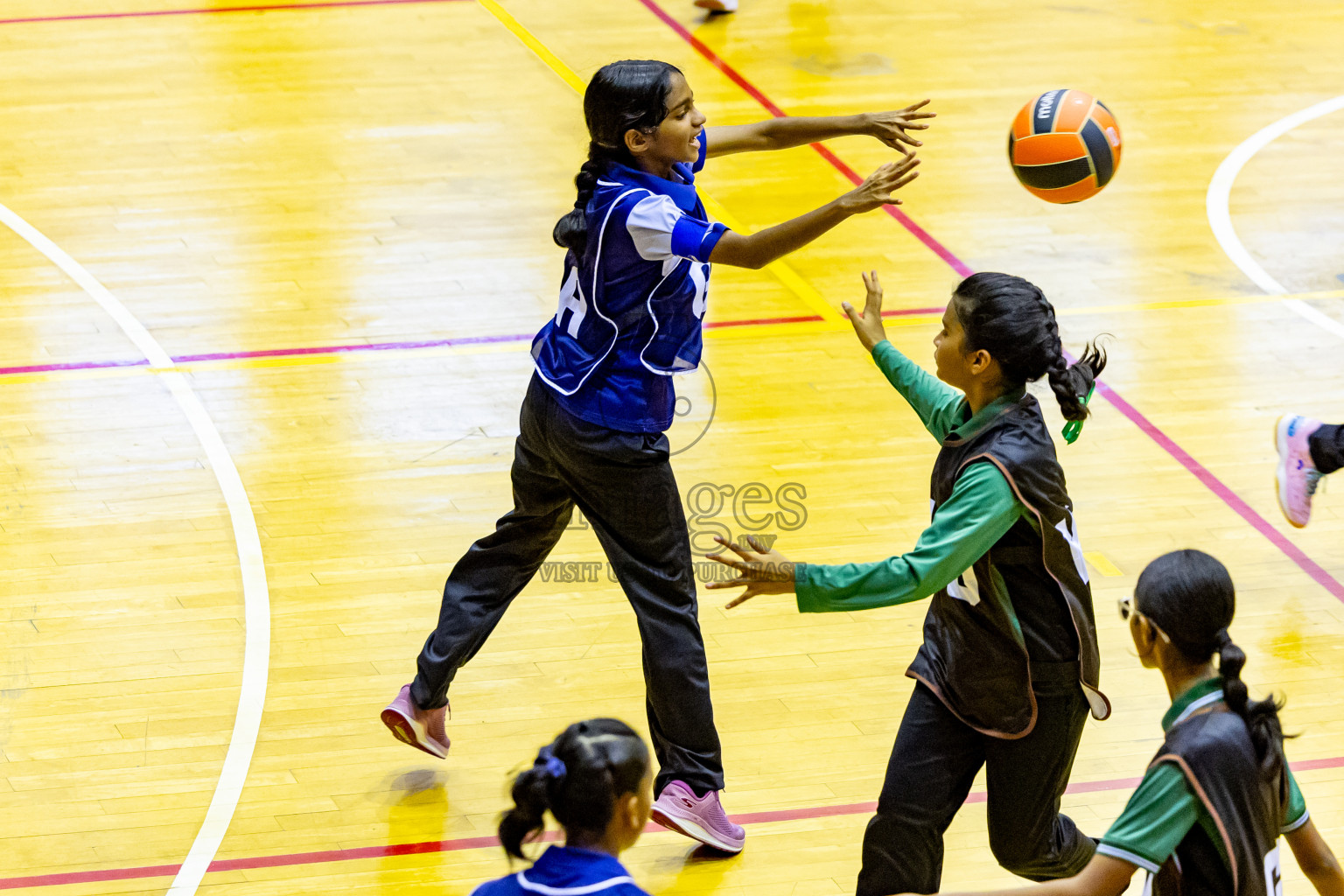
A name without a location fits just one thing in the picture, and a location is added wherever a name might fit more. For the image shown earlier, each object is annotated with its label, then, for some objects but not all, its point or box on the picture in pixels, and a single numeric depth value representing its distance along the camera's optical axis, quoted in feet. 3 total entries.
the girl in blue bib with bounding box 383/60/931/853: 26.05
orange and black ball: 35.04
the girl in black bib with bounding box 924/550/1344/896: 17.85
